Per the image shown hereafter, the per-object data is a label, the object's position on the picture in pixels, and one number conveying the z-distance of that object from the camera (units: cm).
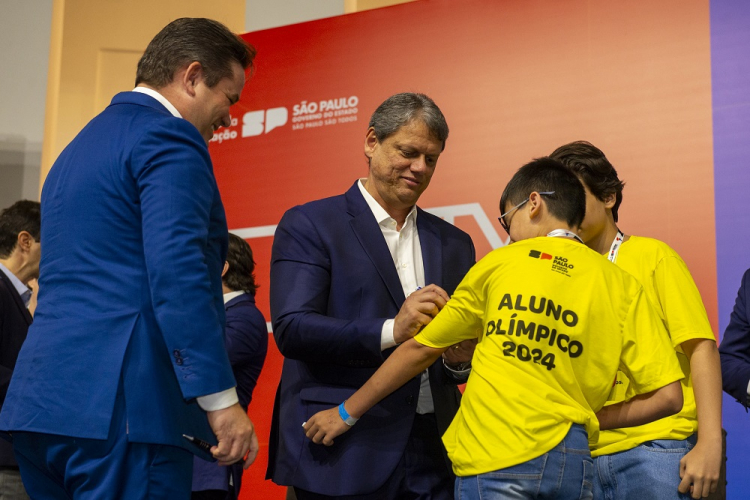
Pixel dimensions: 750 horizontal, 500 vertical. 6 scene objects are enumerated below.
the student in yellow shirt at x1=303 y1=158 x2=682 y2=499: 182
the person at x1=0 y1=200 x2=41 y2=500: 300
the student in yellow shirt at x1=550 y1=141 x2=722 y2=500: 211
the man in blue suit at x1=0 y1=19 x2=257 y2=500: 163
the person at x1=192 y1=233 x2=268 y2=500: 317
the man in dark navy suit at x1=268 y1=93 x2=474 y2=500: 214
